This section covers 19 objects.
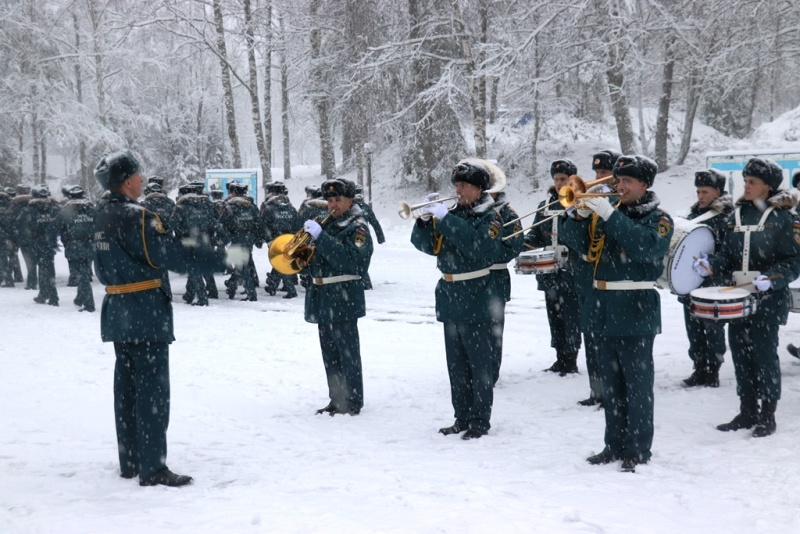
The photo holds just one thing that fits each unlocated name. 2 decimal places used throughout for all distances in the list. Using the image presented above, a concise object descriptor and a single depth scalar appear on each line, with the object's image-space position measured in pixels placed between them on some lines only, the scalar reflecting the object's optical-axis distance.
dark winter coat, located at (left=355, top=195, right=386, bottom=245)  14.58
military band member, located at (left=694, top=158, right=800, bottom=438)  5.54
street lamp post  25.62
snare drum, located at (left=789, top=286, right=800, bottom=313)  6.98
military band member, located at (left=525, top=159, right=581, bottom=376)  7.44
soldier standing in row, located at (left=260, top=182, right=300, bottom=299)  13.83
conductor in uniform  4.66
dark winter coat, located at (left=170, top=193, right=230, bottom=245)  13.15
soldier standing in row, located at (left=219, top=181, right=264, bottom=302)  13.45
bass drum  5.75
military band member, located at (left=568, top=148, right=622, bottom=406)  6.48
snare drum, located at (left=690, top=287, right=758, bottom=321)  5.26
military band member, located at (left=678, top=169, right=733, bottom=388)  6.74
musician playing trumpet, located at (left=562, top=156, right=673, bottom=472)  4.86
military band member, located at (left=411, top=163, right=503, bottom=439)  5.70
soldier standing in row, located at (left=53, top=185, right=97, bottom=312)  12.72
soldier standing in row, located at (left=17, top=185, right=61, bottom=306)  13.38
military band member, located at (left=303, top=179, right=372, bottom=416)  6.38
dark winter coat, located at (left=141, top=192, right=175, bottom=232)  12.94
